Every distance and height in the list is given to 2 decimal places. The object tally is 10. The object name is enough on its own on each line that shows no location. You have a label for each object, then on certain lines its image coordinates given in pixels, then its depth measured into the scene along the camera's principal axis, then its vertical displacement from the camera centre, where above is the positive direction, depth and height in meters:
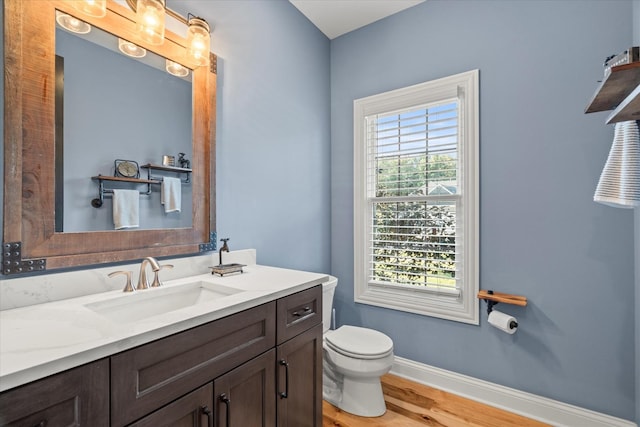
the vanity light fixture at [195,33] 1.30 +0.86
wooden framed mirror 0.99 +0.21
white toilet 1.76 -0.93
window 2.05 +0.11
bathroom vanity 0.64 -0.42
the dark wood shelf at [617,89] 1.01 +0.48
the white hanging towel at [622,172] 1.21 +0.17
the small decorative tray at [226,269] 1.46 -0.28
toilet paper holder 1.82 -0.53
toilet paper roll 1.79 -0.66
